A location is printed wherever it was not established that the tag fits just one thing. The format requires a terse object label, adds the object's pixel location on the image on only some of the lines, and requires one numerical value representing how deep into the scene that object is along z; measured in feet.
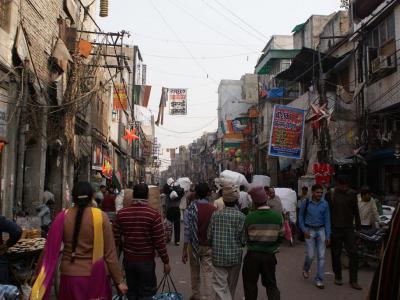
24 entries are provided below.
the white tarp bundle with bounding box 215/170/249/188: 37.98
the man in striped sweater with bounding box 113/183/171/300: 17.24
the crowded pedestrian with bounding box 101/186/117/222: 37.83
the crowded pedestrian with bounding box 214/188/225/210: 23.78
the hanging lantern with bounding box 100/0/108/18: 52.04
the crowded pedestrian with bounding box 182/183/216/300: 21.48
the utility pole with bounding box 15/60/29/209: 39.81
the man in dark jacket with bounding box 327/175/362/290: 26.68
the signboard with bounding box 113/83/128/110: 101.60
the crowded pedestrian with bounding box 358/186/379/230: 33.12
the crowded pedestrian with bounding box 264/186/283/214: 41.01
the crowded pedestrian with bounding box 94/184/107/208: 46.10
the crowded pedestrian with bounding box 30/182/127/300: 13.94
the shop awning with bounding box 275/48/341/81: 64.39
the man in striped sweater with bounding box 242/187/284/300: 18.69
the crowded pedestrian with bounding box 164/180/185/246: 43.01
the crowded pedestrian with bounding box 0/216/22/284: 16.19
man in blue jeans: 26.35
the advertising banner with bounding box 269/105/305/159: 63.52
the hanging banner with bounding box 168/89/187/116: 99.81
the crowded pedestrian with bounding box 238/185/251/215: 42.16
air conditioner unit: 48.73
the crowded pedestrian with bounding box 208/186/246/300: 18.90
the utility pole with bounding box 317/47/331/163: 57.31
